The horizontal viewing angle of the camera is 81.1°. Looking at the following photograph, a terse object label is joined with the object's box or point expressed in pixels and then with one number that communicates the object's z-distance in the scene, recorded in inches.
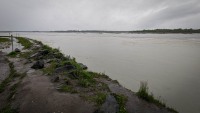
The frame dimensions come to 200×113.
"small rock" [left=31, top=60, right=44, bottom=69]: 350.3
